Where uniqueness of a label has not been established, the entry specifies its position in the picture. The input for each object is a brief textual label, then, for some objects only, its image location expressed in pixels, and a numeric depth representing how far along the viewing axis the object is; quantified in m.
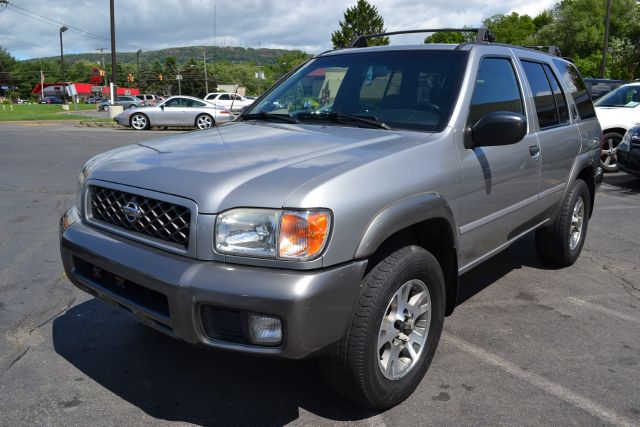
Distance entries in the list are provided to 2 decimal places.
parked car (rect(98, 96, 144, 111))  49.23
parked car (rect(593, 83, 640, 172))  10.52
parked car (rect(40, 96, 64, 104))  88.70
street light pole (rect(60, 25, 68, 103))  56.00
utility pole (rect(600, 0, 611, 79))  29.58
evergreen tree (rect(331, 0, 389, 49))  78.50
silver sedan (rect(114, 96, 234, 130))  21.56
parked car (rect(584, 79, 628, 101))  13.53
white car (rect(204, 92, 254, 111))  33.59
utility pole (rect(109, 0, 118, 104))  27.03
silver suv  2.32
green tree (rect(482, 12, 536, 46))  79.09
